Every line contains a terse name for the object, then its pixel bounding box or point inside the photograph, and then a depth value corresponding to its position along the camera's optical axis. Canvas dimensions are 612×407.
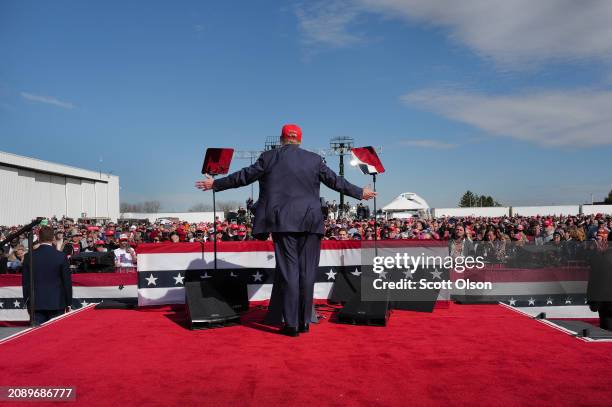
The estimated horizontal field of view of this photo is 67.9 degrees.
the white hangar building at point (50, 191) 46.41
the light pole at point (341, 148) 54.44
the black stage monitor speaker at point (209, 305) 4.68
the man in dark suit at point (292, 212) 4.45
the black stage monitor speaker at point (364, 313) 4.71
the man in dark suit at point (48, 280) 5.57
